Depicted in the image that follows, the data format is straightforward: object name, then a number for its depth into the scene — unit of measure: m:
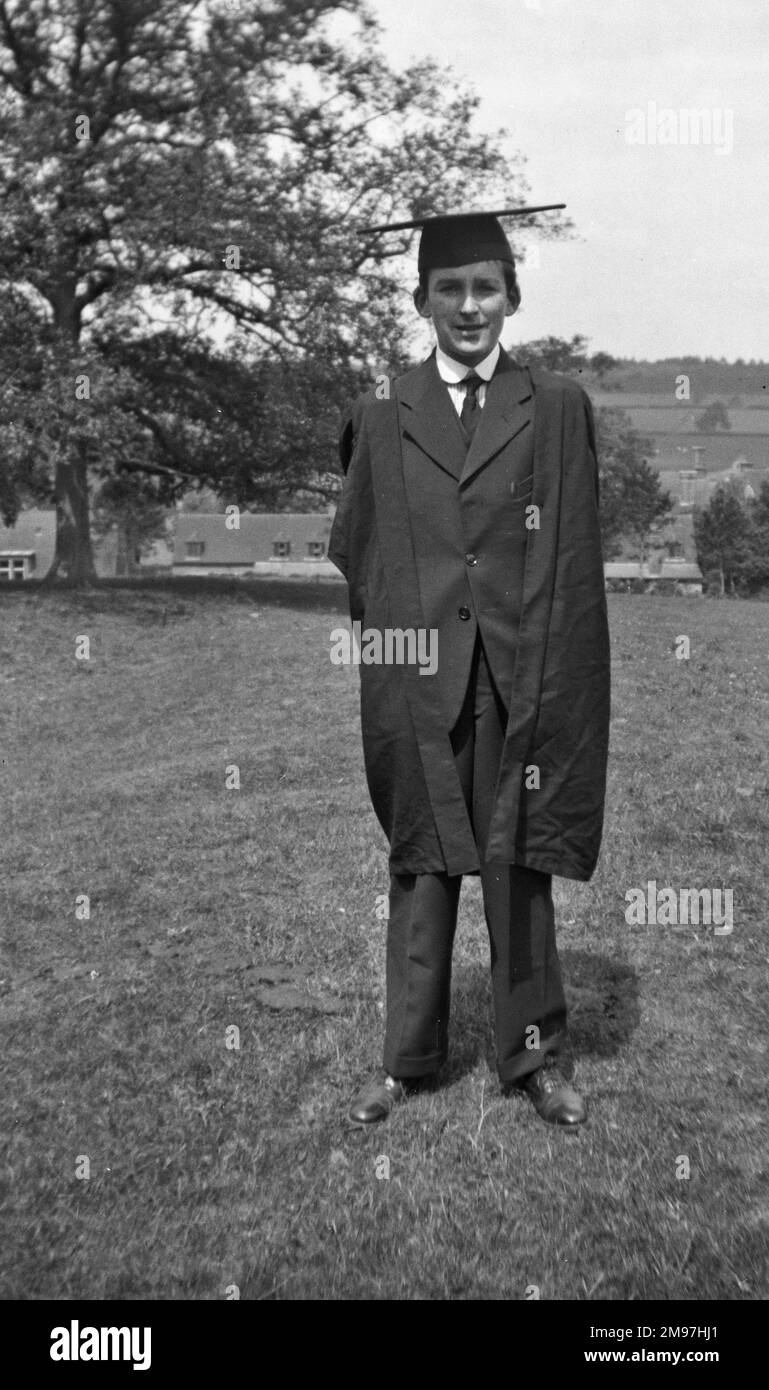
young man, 4.07
